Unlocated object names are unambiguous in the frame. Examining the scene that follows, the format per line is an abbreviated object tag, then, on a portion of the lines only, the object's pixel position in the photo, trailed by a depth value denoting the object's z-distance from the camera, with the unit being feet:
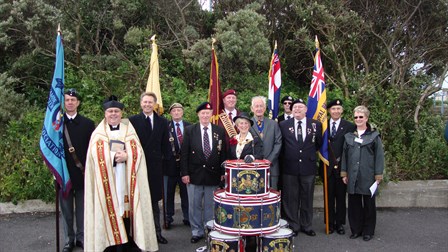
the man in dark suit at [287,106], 23.32
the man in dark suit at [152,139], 19.22
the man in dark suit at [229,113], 21.53
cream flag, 25.25
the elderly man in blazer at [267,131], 20.86
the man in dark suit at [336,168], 21.80
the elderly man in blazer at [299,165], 21.06
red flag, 23.45
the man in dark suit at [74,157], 18.79
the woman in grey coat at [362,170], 20.52
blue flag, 18.06
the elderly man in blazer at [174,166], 22.34
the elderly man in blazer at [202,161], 19.92
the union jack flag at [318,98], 22.85
